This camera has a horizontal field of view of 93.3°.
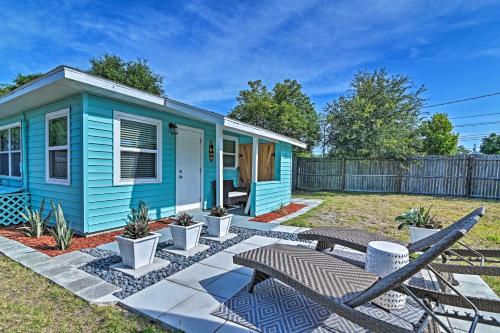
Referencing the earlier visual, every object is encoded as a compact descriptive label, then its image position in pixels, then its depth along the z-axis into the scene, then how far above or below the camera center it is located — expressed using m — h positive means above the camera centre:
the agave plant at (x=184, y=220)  3.88 -1.06
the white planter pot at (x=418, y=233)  3.56 -1.07
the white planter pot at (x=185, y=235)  3.80 -1.30
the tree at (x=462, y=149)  28.17 +1.87
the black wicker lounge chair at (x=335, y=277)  1.42 -1.03
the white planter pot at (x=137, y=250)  3.06 -1.27
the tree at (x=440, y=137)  20.20 +2.35
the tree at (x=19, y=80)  13.30 +4.12
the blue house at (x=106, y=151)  4.43 +0.06
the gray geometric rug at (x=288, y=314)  2.04 -1.46
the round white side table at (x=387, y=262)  2.19 -0.95
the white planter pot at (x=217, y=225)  4.52 -1.31
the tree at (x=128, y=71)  15.50 +5.66
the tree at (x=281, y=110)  13.80 +2.96
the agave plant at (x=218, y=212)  4.63 -1.08
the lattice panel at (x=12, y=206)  5.30 -1.30
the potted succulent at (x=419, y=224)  3.62 -0.96
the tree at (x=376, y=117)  12.21 +2.47
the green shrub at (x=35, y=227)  4.44 -1.44
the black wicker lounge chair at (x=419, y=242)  1.92 -1.01
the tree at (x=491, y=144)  29.14 +2.68
